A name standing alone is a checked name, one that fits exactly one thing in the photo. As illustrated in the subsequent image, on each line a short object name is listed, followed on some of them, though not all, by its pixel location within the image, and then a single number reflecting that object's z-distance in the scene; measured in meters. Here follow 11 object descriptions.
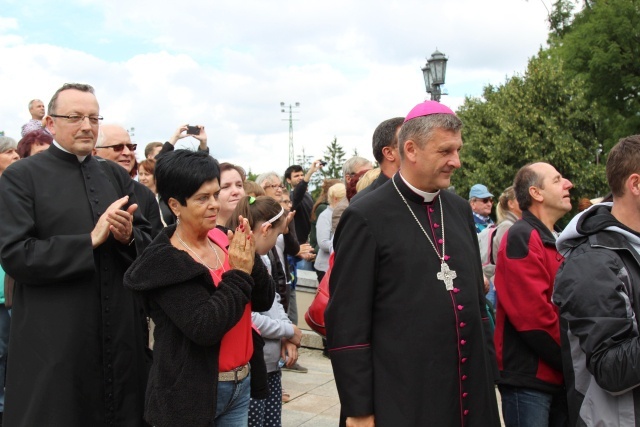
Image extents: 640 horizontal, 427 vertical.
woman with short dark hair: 2.84
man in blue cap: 8.27
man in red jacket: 3.70
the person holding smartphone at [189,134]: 5.63
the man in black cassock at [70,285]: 3.26
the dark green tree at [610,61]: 24.64
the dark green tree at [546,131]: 28.64
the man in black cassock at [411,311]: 2.79
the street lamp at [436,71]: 12.14
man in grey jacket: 2.71
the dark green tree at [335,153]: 54.71
